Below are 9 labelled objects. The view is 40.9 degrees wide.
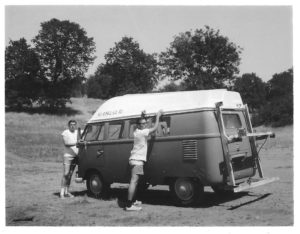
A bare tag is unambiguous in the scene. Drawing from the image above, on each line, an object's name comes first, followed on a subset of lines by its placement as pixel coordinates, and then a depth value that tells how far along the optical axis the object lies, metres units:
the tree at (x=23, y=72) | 51.56
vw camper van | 8.78
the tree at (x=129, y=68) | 79.07
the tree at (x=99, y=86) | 89.76
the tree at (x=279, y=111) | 41.12
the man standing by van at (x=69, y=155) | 11.09
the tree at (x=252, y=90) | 77.69
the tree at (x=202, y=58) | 59.84
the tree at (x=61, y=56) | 52.84
